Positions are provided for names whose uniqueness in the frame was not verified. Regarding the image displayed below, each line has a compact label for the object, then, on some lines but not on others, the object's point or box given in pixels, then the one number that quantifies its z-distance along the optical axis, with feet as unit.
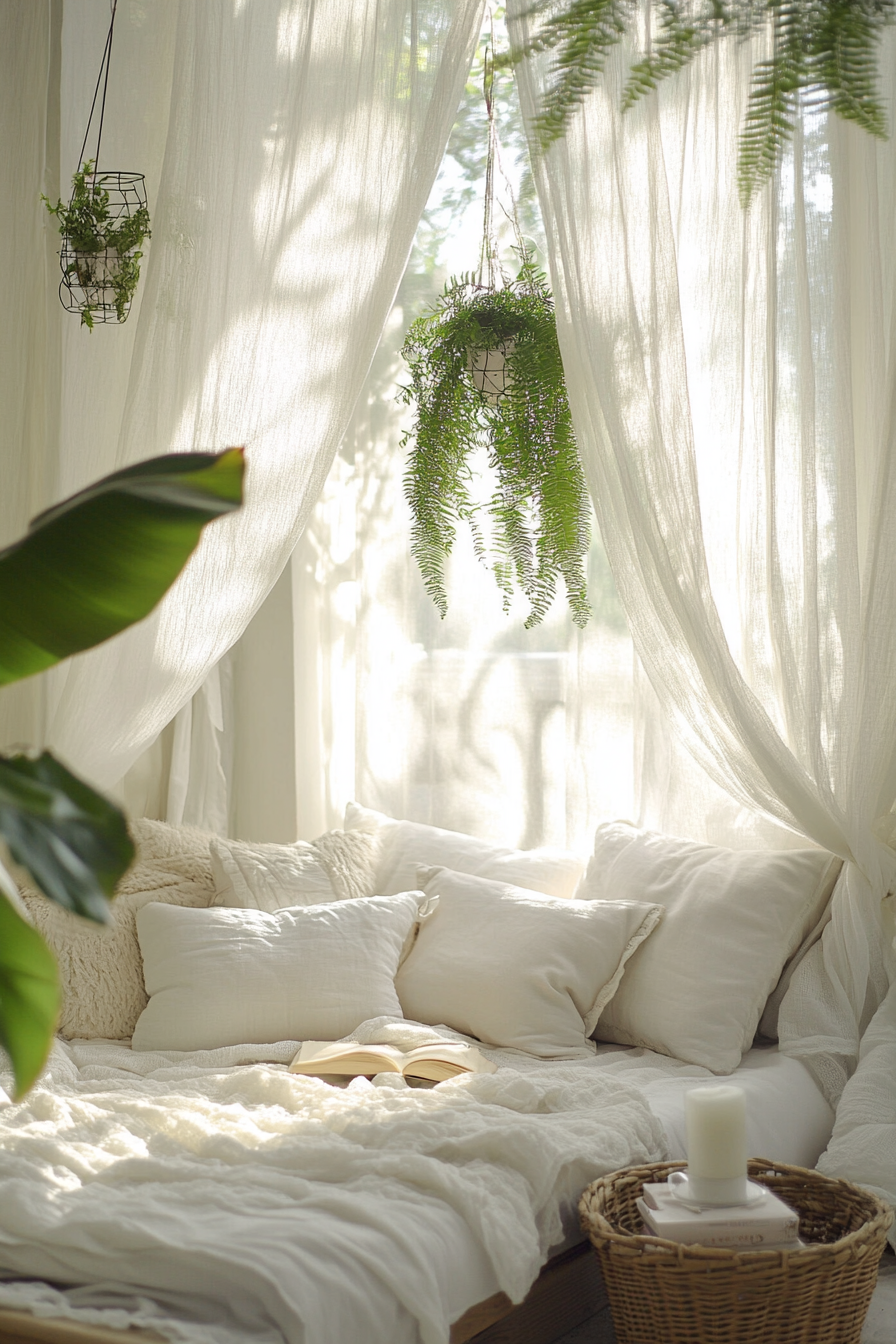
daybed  5.19
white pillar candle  5.78
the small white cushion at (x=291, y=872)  9.53
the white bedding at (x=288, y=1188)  5.06
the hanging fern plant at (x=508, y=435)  8.84
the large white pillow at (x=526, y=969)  8.48
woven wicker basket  5.63
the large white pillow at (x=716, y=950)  8.20
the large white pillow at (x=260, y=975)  8.55
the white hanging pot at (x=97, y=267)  8.81
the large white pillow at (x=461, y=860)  9.82
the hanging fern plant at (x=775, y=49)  3.29
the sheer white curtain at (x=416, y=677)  10.25
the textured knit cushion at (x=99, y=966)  8.81
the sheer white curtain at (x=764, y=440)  7.97
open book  7.66
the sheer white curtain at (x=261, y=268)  8.44
